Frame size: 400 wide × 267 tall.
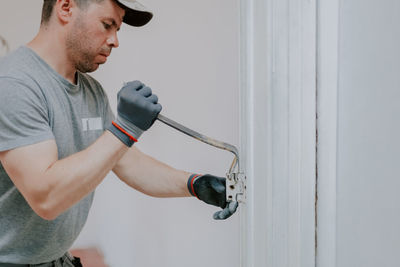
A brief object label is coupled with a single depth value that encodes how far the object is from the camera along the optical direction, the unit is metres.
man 0.78
